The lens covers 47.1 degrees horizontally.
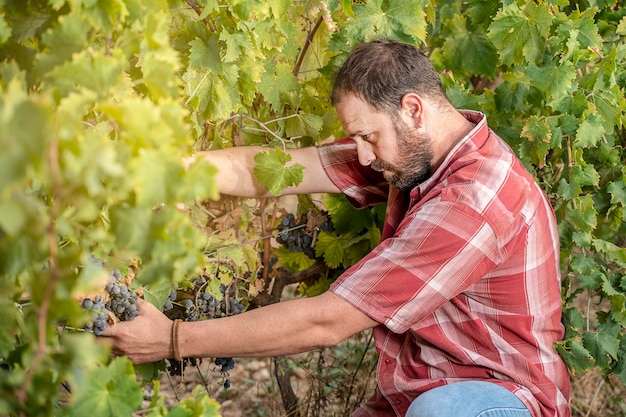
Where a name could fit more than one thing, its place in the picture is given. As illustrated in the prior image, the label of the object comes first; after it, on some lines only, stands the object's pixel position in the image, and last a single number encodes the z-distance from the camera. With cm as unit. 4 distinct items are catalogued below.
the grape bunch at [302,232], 264
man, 189
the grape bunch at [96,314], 169
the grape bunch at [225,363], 233
